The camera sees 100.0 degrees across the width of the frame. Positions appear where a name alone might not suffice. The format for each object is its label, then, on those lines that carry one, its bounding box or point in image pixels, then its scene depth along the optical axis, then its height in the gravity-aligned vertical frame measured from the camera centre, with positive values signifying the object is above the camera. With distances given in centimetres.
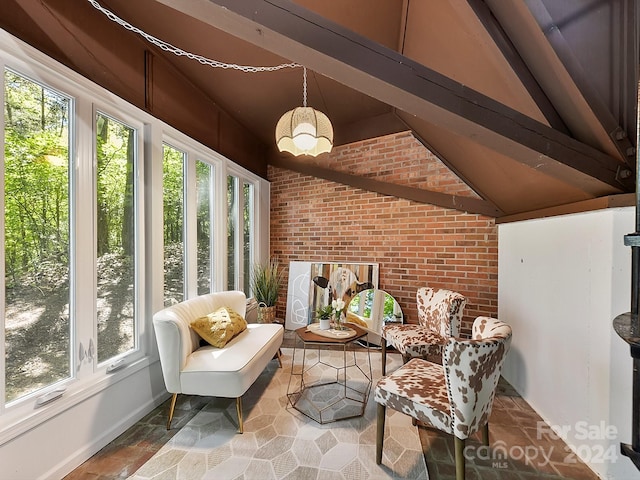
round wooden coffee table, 216 -138
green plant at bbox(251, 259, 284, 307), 389 -67
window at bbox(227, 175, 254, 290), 355 +1
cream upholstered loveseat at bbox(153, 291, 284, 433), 191 -92
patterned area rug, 157 -137
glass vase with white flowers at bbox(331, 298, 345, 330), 246 -67
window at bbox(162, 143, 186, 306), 246 +15
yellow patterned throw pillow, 221 -75
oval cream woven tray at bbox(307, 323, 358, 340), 223 -81
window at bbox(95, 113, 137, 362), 189 +2
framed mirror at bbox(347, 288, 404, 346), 342 -94
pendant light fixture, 200 +82
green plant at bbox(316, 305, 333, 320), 247 -69
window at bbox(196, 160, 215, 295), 292 +18
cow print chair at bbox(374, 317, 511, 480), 136 -89
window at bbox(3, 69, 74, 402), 141 +2
